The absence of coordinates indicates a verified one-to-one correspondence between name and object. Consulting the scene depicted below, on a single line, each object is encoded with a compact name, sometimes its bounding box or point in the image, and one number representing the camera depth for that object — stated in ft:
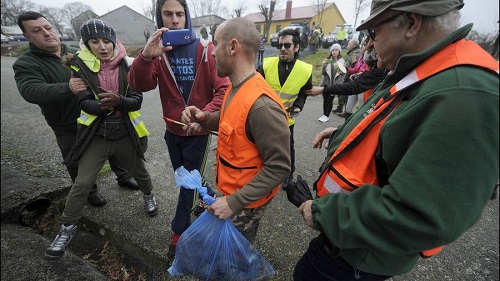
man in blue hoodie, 6.53
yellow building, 118.62
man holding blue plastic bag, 4.52
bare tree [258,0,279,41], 95.40
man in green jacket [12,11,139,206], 7.13
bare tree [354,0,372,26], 106.93
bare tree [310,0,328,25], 100.78
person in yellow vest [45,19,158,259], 7.00
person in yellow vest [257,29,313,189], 9.76
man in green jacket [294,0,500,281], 2.19
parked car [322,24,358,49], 71.19
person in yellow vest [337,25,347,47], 61.31
